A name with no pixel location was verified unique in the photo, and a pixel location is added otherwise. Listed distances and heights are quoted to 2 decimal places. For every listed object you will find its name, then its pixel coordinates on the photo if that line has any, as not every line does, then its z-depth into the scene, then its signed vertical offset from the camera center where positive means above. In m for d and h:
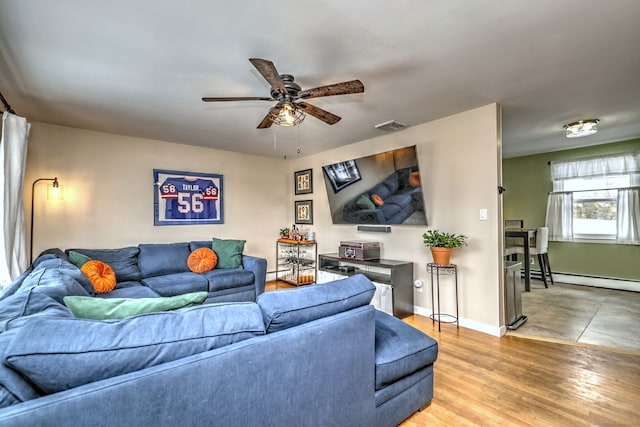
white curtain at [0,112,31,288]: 2.52 +0.21
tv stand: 3.50 -0.83
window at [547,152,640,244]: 4.55 +0.25
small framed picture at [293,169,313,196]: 5.39 +0.67
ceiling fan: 1.87 +0.88
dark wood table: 3.83 -0.26
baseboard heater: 4.58 -1.11
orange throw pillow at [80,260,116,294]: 2.84 -0.57
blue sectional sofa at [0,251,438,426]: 0.82 -0.49
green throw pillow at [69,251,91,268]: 3.01 -0.42
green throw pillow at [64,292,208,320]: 1.17 -0.37
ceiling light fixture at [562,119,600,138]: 3.58 +1.09
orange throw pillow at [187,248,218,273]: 3.79 -0.56
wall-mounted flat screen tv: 3.67 +0.38
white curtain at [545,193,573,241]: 5.16 -0.02
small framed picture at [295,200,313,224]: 5.39 +0.10
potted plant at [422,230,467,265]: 3.17 -0.31
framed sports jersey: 4.32 +0.30
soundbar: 4.09 -0.17
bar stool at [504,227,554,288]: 4.77 -0.57
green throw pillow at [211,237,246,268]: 4.00 -0.48
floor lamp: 3.44 +0.31
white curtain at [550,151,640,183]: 4.52 +0.80
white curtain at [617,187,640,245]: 4.50 -0.01
